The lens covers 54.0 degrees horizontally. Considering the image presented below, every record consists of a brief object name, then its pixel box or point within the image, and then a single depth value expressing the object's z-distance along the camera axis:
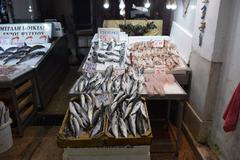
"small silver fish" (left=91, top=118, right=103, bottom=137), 2.31
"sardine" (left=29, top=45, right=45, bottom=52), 5.26
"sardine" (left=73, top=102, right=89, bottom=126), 2.54
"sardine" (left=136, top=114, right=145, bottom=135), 2.34
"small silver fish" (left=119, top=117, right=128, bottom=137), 2.30
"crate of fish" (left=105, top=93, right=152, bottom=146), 2.27
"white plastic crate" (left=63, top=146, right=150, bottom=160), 2.32
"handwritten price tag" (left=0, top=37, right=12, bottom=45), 5.62
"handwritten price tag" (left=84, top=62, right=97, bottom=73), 3.89
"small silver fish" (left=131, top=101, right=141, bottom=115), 2.63
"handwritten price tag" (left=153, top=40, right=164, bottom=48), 5.09
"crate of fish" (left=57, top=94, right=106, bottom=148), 2.26
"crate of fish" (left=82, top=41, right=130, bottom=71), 4.13
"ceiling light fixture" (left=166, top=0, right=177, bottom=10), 4.21
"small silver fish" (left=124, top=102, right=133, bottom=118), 2.59
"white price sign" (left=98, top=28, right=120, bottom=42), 5.32
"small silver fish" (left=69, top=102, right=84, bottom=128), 2.48
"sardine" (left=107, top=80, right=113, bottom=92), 3.16
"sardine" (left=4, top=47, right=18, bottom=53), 5.27
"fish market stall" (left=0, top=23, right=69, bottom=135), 3.92
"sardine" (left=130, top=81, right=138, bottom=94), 3.12
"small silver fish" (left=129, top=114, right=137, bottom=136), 2.33
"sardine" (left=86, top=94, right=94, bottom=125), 2.56
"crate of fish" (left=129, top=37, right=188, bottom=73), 4.02
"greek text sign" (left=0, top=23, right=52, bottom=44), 5.63
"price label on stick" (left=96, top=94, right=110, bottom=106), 2.82
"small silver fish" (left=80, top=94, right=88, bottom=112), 2.73
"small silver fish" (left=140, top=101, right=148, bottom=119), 2.59
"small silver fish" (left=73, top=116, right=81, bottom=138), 2.32
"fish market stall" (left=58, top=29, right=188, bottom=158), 2.29
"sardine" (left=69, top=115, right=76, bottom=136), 2.36
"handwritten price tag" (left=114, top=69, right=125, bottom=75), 3.75
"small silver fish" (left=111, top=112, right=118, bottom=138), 2.30
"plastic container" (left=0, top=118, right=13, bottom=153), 3.41
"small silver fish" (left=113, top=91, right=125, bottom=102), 2.85
